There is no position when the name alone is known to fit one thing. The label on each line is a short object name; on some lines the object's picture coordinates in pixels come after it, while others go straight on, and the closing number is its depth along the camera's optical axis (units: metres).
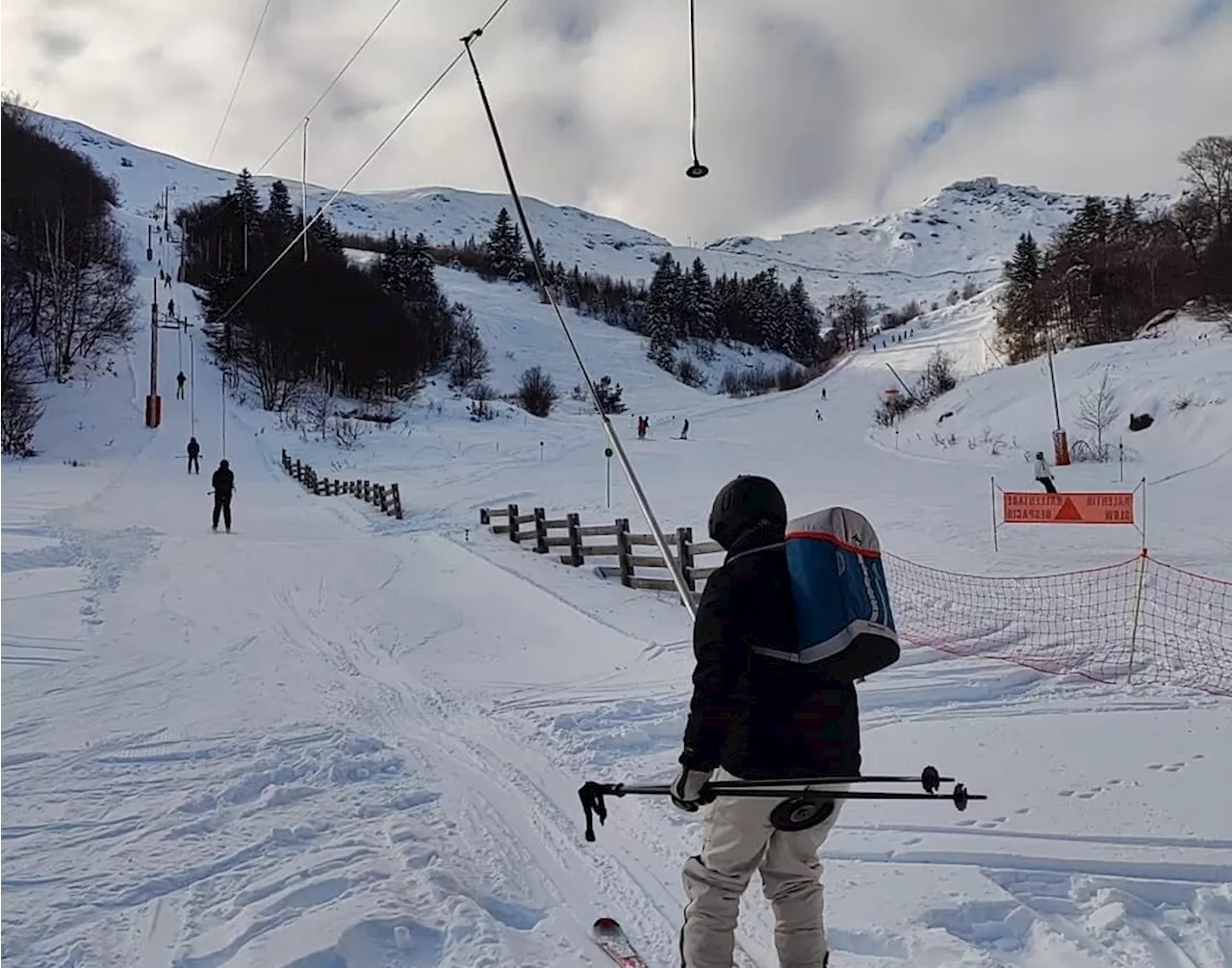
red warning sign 10.97
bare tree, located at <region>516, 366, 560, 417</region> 55.62
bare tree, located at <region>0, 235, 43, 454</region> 30.92
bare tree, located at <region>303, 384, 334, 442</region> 40.84
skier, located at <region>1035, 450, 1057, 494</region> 18.64
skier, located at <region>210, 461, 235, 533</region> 16.88
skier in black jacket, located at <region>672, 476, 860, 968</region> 2.58
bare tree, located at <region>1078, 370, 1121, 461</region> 28.14
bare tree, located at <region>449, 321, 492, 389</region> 62.94
